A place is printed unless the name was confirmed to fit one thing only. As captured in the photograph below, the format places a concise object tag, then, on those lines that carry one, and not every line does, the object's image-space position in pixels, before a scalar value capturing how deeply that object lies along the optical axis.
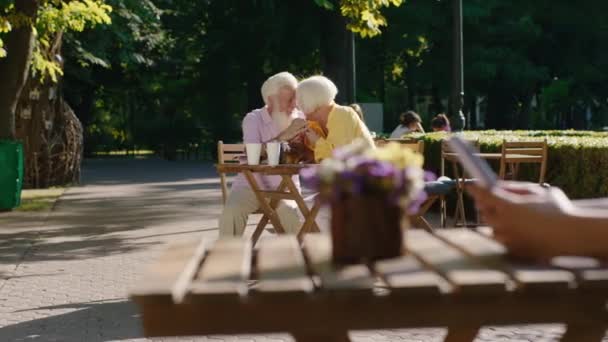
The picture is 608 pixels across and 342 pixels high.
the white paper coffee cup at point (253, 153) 13.33
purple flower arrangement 5.44
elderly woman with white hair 11.58
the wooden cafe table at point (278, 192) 12.99
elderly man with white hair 14.00
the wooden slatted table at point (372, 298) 4.78
